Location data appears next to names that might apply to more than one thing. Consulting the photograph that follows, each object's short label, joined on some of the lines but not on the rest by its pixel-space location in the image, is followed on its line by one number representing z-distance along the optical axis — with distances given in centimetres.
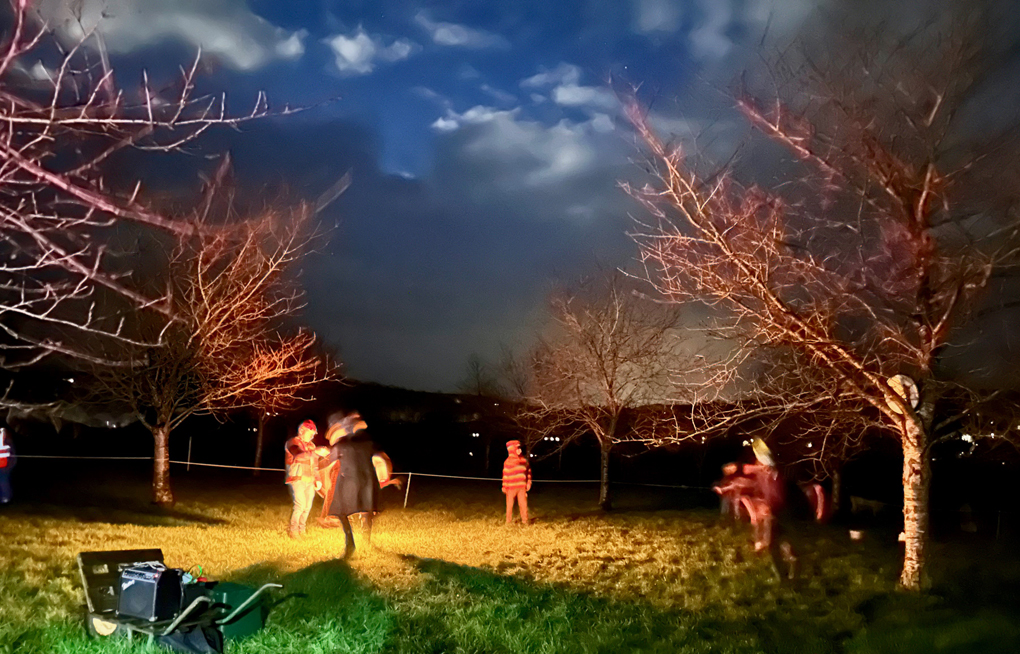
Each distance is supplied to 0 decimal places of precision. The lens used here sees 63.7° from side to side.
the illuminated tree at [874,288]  861
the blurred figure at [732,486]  1013
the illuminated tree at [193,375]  1560
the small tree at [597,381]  1967
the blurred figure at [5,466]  1350
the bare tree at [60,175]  414
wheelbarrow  552
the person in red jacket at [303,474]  1219
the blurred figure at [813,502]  1892
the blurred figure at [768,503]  957
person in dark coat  998
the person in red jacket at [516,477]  1545
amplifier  561
